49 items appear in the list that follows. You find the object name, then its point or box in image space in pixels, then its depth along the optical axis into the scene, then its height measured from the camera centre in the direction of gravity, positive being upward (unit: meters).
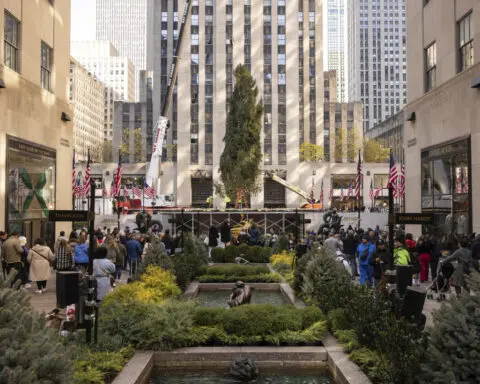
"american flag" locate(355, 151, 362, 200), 36.19 +1.72
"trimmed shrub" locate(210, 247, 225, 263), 27.64 -2.26
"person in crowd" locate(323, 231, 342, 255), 20.88 -1.26
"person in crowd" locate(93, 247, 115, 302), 12.84 -1.37
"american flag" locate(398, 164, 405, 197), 47.39 +1.31
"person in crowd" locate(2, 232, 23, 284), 17.03 -1.28
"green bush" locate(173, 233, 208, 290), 19.16 -1.93
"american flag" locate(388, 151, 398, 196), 23.30 +1.74
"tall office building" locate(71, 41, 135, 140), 193.25 +31.50
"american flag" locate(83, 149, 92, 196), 31.37 +2.09
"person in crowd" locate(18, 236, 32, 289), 17.84 -1.91
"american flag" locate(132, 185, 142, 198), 61.00 +1.89
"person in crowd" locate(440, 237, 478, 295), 14.58 -1.34
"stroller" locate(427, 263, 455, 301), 16.06 -2.14
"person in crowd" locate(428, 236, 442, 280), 19.50 -1.63
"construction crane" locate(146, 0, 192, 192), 46.47 +5.82
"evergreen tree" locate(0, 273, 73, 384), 4.77 -1.21
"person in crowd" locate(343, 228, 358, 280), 22.51 -1.64
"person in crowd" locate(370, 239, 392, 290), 15.86 -1.48
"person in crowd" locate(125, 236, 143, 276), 22.03 -1.66
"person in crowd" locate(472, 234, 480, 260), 15.43 -1.13
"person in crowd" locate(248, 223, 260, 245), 31.52 -1.57
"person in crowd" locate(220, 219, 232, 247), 32.78 -1.36
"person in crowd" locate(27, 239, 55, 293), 17.34 -1.65
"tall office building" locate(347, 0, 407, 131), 181.62 +48.50
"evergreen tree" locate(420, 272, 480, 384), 5.51 -1.32
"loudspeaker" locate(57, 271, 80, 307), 9.08 -1.24
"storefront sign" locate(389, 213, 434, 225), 10.30 -0.18
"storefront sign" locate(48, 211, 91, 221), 11.28 -0.14
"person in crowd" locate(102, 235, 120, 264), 19.20 -1.35
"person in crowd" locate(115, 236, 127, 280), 20.17 -1.82
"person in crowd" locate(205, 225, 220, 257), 32.81 -1.68
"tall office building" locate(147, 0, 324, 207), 84.75 +18.42
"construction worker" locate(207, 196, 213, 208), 75.86 +0.92
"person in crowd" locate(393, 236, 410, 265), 15.70 -1.27
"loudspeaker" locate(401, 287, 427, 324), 8.27 -1.39
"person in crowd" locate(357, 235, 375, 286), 17.50 -1.50
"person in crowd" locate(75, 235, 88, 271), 17.08 -1.35
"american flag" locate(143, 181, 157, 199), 51.72 +1.63
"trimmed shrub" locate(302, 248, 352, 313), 12.55 -1.78
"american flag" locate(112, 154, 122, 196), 36.69 +1.86
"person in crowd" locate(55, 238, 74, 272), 16.70 -1.43
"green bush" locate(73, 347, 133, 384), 7.78 -2.34
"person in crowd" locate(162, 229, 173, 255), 26.72 -1.47
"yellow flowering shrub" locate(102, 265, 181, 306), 12.54 -1.93
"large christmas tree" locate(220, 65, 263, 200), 59.44 +7.56
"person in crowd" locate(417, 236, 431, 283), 19.61 -1.66
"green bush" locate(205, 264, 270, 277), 21.92 -2.38
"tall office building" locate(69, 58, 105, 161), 156.12 +29.90
